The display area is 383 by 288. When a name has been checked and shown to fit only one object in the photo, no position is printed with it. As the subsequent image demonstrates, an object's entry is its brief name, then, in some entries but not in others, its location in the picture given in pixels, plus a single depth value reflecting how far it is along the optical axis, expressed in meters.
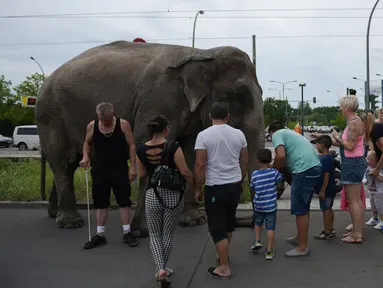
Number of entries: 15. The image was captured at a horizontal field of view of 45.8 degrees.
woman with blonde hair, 5.41
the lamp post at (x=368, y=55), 22.63
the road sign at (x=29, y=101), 12.05
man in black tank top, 5.48
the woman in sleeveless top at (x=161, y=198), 4.15
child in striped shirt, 4.98
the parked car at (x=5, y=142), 36.51
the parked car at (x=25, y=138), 30.84
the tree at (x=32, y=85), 45.79
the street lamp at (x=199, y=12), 25.38
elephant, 5.91
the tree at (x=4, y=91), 47.94
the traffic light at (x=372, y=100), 22.78
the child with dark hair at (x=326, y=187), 5.43
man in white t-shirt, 4.29
